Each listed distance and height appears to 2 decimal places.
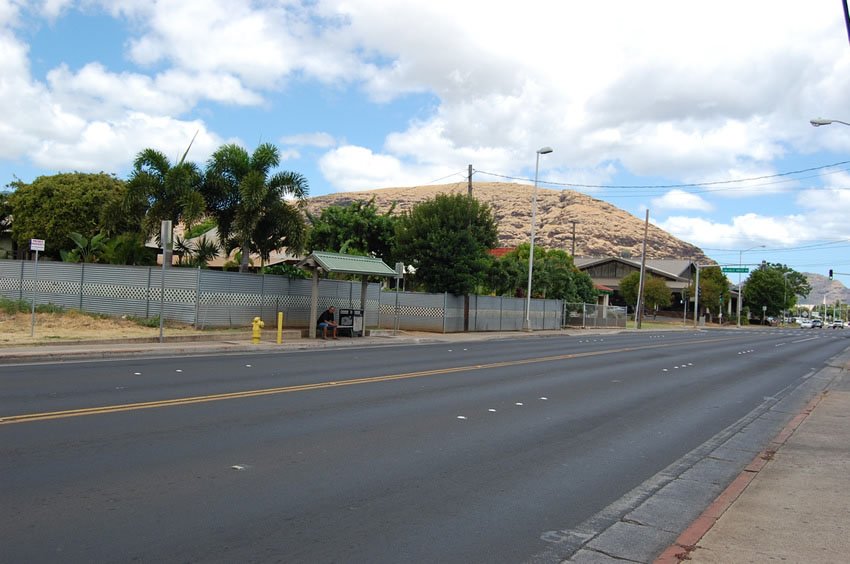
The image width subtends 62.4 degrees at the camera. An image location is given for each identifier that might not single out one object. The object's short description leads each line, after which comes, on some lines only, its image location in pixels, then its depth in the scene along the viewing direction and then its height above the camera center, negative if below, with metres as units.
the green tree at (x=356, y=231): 38.06 +3.48
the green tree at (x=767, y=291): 99.12 +3.50
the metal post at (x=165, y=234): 19.91 +1.48
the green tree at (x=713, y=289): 80.31 +2.77
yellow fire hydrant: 22.22 -1.20
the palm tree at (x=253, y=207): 26.39 +3.40
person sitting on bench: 25.80 -1.03
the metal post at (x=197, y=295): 23.72 -0.28
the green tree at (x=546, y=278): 42.00 +1.75
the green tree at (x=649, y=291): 71.06 +1.93
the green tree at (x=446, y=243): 33.75 +2.71
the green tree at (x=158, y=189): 25.83 +3.56
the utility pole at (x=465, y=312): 35.59 -0.62
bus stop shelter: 25.03 +1.06
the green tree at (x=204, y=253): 29.33 +1.46
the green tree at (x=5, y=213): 41.97 +3.89
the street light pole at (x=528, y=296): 36.94 +0.39
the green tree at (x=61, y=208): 36.94 +3.85
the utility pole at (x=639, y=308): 56.74 +0.05
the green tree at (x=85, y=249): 30.77 +1.44
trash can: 26.92 -1.02
